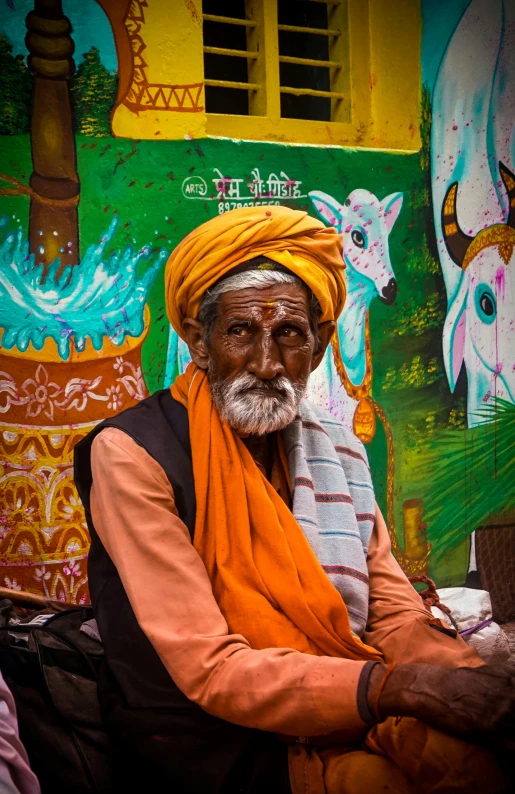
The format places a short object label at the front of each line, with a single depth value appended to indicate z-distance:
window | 4.64
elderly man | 2.38
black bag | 2.72
